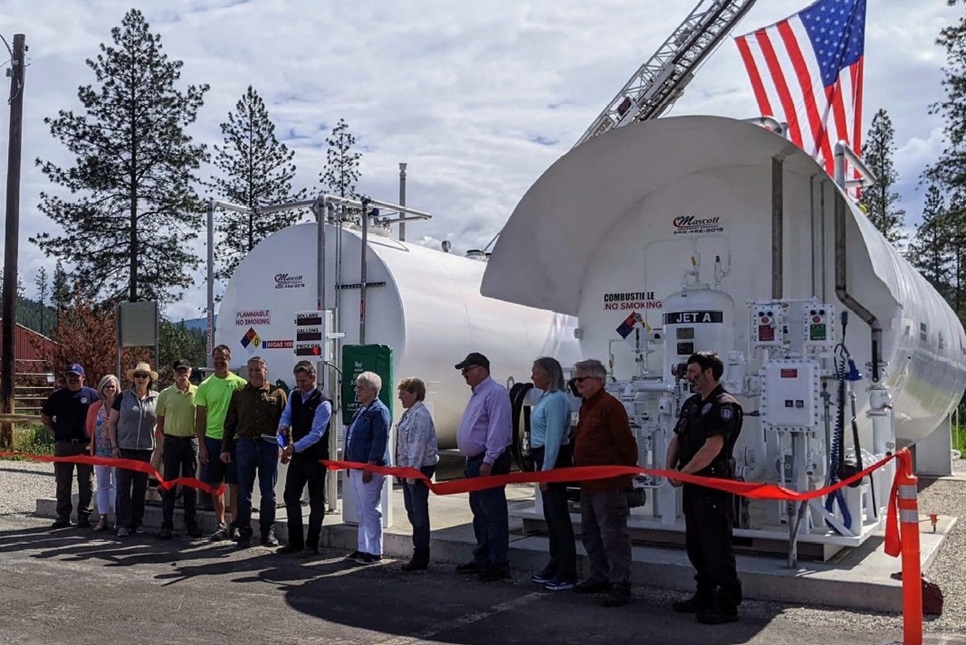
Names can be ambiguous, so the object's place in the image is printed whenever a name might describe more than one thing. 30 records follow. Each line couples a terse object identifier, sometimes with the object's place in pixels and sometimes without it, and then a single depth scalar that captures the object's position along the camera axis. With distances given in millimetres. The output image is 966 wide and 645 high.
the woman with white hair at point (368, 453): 9016
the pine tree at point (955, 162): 34938
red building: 34125
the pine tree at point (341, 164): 36719
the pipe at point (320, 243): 11750
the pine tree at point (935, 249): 36438
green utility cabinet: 10383
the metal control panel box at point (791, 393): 7840
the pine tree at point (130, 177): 33375
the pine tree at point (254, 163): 36312
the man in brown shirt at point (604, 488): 7383
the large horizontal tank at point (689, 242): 9375
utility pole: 22406
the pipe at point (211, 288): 12656
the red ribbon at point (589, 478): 6773
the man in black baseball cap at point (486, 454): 8273
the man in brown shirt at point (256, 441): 9773
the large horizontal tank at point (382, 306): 12938
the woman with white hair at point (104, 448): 11039
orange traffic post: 5934
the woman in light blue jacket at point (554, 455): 7922
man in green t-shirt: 10273
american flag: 11078
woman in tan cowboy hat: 10773
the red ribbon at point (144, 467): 10383
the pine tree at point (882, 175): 49406
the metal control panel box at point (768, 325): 8273
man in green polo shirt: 10547
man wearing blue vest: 9375
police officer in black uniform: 6789
